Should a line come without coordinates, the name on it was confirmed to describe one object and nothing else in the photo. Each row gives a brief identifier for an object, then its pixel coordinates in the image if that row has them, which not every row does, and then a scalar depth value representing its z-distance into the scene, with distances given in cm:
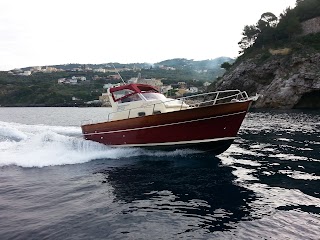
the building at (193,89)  10968
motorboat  1300
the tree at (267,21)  6959
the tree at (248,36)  7231
